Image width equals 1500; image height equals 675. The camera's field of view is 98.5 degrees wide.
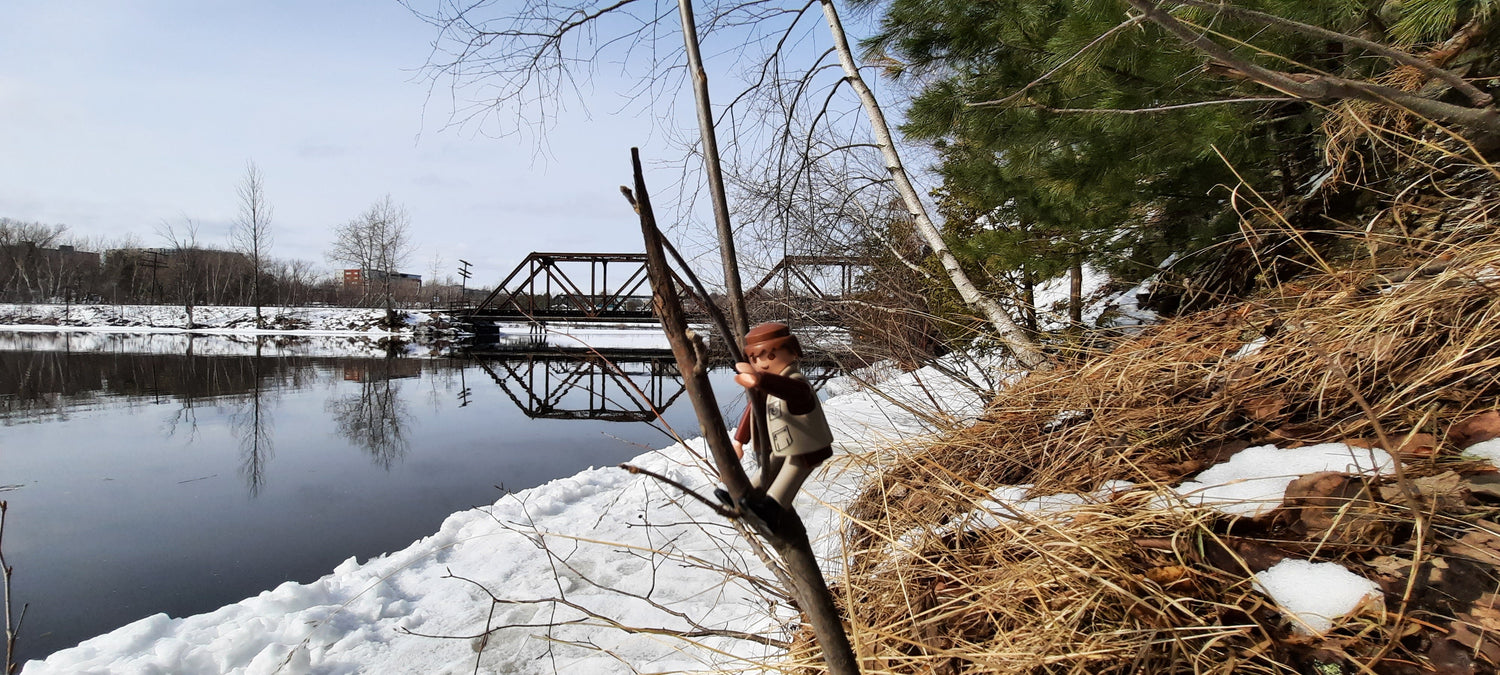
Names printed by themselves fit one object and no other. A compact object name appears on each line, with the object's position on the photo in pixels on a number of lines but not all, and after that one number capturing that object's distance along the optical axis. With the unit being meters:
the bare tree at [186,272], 38.05
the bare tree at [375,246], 35.56
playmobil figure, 0.69
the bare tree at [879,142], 2.96
